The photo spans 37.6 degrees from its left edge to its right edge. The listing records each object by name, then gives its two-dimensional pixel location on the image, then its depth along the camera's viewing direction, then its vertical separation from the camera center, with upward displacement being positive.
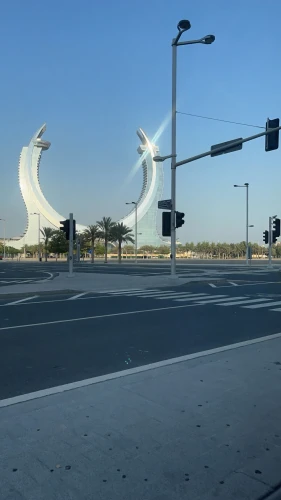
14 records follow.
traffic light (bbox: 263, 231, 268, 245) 41.78 +1.78
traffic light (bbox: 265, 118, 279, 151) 14.98 +4.23
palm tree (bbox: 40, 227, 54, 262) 87.44 +3.93
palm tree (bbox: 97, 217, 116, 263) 73.15 +4.65
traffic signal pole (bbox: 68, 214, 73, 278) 24.02 +0.74
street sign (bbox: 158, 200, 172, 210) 23.84 +2.85
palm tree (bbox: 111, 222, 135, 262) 71.38 +3.63
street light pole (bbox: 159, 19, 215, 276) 23.41 +5.90
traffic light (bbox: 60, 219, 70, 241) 24.16 +1.56
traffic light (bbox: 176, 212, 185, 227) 23.38 +1.96
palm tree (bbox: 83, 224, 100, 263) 74.44 +3.60
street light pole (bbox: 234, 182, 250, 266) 51.17 +5.07
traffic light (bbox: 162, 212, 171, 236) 23.55 +1.68
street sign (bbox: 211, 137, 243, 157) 17.78 +4.67
